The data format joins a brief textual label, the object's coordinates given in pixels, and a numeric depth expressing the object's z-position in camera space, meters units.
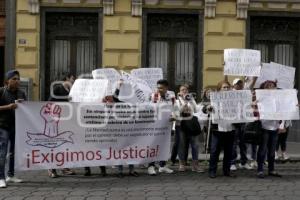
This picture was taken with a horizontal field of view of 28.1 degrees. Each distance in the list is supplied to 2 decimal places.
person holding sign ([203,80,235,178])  10.83
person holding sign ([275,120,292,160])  12.88
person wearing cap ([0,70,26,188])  10.00
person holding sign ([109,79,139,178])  10.90
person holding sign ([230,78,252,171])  11.46
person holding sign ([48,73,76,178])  10.80
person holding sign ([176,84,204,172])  11.43
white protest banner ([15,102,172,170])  10.27
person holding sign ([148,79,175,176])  11.30
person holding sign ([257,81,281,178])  10.88
